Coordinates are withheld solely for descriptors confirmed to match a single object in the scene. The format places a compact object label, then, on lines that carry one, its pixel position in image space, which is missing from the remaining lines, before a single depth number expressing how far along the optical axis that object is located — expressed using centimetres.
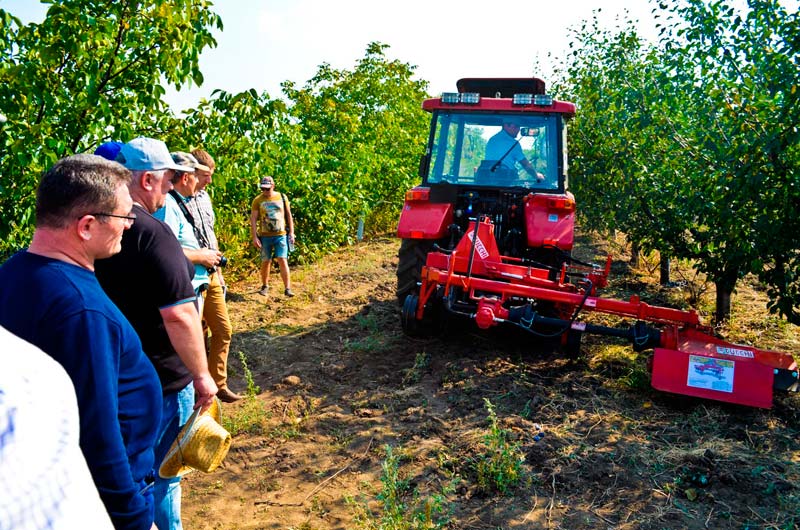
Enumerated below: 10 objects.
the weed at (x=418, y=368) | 458
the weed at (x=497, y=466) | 315
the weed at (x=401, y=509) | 274
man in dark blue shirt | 138
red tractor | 409
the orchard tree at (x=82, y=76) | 359
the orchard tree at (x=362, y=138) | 978
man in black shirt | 202
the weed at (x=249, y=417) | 384
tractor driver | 560
